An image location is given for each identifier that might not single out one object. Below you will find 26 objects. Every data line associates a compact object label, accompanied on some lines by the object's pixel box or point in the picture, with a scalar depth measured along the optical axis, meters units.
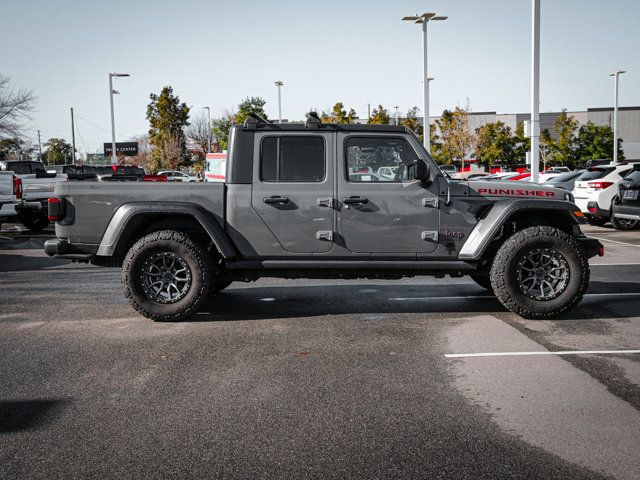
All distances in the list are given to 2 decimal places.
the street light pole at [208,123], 65.56
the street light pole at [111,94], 41.73
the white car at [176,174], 47.69
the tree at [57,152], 104.00
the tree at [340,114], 50.88
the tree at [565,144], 49.16
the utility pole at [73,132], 66.21
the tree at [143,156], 76.44
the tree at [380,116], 52.72
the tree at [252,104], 52.44
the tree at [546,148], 50.09
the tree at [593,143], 49.00
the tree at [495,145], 49.06
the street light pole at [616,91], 44.59
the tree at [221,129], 54.75
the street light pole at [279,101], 48.56
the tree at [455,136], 50.38
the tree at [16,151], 68.29
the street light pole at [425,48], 26.44
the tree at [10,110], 40.03
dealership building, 77.31
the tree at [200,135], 60.51
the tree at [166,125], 56.94
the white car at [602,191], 16.59
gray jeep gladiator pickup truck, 6.70
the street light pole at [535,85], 15.79
